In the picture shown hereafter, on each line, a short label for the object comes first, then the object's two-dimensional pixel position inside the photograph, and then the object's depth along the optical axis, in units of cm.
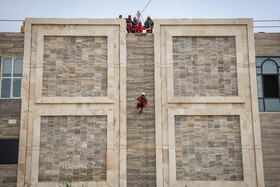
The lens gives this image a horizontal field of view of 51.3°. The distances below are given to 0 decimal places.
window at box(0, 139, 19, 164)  1857
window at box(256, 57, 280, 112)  1980
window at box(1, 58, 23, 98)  1950
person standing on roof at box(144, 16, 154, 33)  2033
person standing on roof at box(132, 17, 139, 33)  2033
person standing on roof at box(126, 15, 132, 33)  2033
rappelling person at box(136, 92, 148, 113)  1811
